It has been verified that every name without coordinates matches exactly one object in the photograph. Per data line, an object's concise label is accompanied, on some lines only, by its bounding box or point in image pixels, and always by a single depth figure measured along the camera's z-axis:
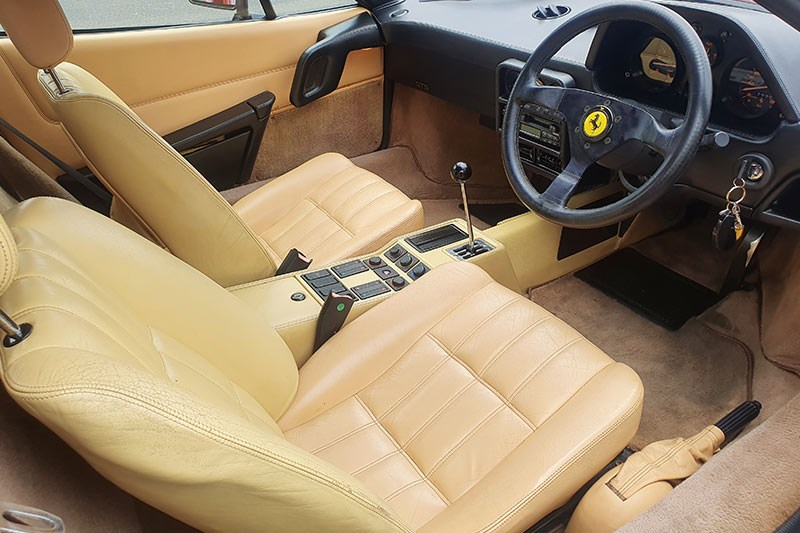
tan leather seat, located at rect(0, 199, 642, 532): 0.49
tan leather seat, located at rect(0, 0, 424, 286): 0.91
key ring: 1.23
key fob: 1.22
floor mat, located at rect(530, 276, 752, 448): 1.56
